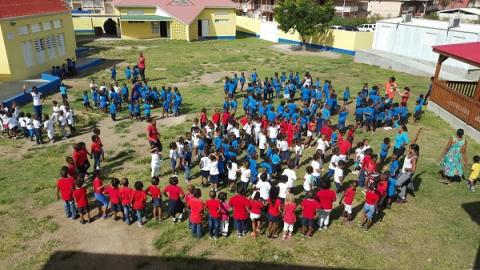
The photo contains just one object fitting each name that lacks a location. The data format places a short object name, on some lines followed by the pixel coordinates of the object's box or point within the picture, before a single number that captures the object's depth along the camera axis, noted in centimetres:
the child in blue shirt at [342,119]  1402
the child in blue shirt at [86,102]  1717
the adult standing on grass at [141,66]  2194
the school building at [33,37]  2023
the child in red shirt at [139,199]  893
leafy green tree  3184
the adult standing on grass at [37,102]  1563
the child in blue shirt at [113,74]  2133
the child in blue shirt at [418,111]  1537
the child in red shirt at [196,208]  835
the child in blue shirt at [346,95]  1692
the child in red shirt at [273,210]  839
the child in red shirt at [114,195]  904
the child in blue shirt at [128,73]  2185
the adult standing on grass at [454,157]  1082
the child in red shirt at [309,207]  848
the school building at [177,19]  3897
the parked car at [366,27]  3903
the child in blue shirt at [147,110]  1611
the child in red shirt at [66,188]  911
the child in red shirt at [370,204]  873
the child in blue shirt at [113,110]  1628
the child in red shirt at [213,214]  837
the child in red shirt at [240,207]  848
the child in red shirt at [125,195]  896
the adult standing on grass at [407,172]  986
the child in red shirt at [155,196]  900
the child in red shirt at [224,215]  840
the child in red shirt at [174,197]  892
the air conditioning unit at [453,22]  2431
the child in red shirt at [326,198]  858
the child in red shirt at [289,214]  841
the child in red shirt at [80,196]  903
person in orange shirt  1602
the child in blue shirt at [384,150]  1143
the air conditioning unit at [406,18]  2844
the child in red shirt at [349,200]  888
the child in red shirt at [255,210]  857
